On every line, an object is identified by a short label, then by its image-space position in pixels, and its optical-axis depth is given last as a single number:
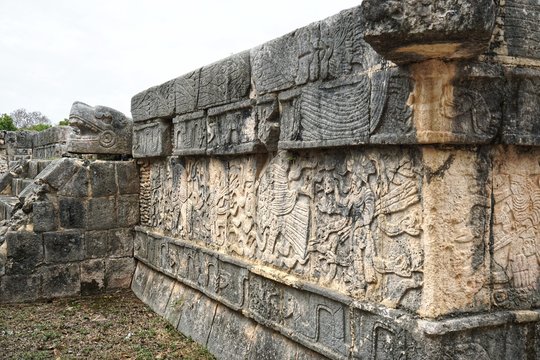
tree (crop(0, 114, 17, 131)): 22.55
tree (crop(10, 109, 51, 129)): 43.70
